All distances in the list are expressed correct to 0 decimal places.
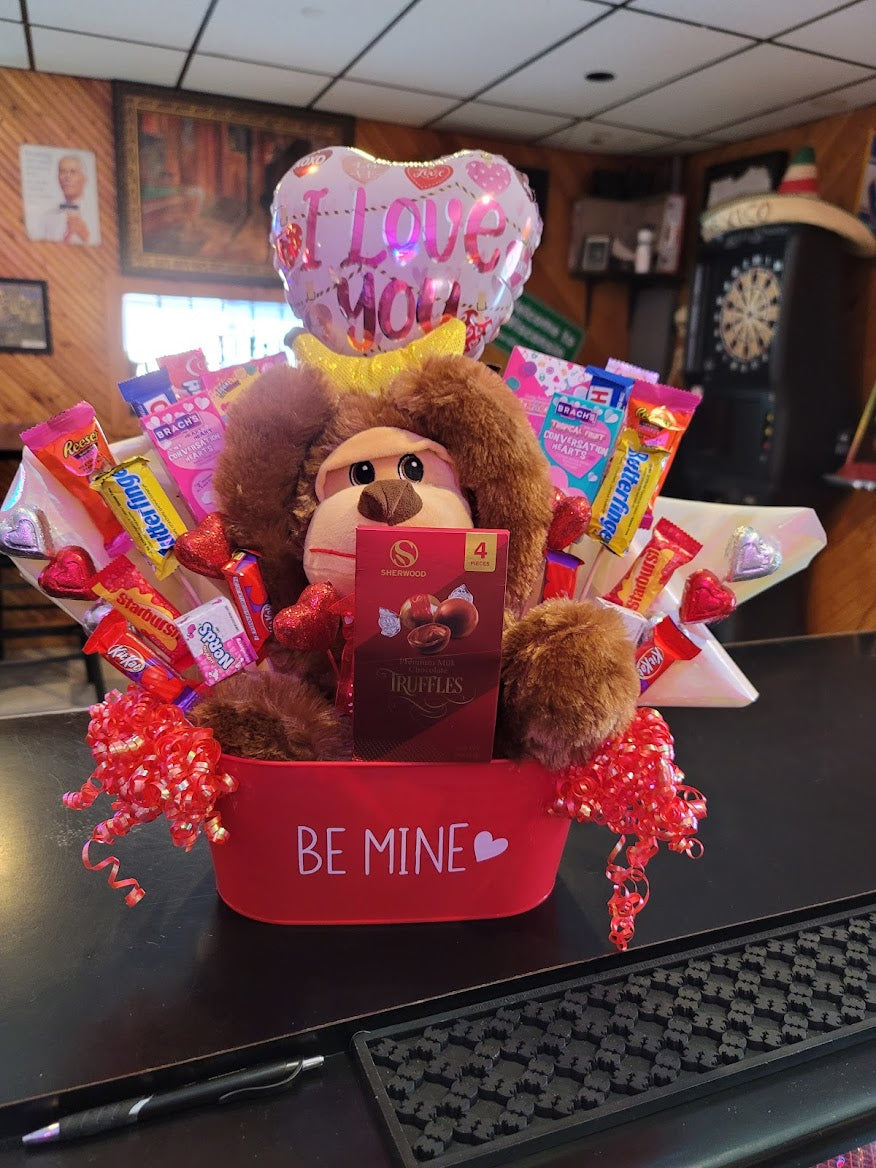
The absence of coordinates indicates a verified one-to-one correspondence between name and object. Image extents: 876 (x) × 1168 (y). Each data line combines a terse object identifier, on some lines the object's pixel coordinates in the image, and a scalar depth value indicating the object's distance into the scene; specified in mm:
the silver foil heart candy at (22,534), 549
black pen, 424
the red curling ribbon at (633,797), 533
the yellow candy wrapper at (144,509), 585
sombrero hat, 3035
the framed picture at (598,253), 4328
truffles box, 490
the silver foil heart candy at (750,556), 623
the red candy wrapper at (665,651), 617
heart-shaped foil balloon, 705
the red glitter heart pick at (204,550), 575
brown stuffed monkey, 533
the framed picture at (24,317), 3596
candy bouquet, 510
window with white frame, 3807
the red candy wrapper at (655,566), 643
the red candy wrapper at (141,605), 578
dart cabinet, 3139
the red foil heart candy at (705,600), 598
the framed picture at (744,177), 3719
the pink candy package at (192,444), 624
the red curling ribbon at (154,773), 494
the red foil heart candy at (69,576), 562
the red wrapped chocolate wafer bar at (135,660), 553
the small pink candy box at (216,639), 555
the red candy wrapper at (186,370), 659
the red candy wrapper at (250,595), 579
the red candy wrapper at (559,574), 625
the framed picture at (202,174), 3580
